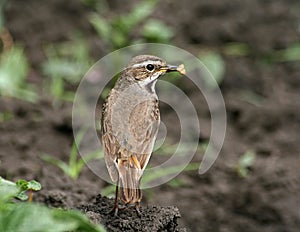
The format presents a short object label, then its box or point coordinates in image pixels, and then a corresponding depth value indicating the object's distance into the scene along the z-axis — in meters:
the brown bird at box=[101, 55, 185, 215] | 10.01
